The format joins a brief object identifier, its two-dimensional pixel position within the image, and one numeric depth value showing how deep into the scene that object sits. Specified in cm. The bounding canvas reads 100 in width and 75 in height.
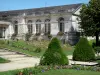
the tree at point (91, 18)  2352
